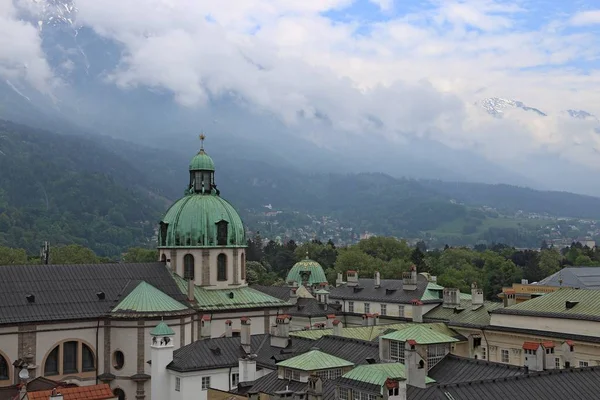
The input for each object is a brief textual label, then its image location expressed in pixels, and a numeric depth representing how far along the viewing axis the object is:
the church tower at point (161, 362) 54.34
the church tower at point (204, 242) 71.25
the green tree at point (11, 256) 124.00
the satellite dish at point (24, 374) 49.45
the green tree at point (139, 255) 148.32
